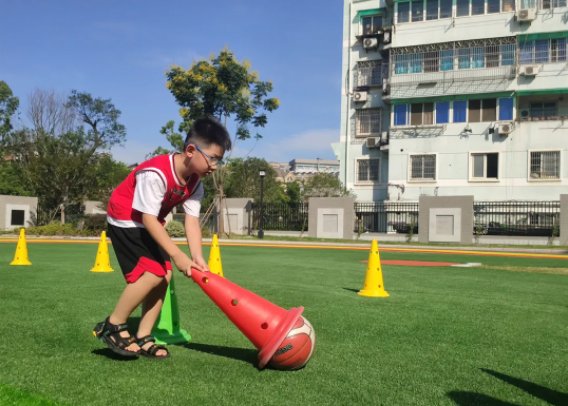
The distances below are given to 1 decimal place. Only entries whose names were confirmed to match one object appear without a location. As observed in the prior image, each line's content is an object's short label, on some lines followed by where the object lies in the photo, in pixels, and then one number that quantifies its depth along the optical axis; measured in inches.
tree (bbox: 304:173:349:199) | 1502.2
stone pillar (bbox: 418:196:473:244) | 1078.4
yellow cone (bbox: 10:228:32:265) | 426.9
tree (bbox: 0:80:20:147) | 1893.5
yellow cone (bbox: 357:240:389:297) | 280.2
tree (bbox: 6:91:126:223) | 1371.8
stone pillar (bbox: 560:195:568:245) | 1024.9
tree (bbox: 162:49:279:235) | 1338.6
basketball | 132.3
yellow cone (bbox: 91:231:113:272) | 381.1
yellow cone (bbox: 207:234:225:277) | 367.2
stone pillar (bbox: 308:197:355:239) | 1192.2
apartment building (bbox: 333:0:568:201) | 1290.6
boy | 141.9
